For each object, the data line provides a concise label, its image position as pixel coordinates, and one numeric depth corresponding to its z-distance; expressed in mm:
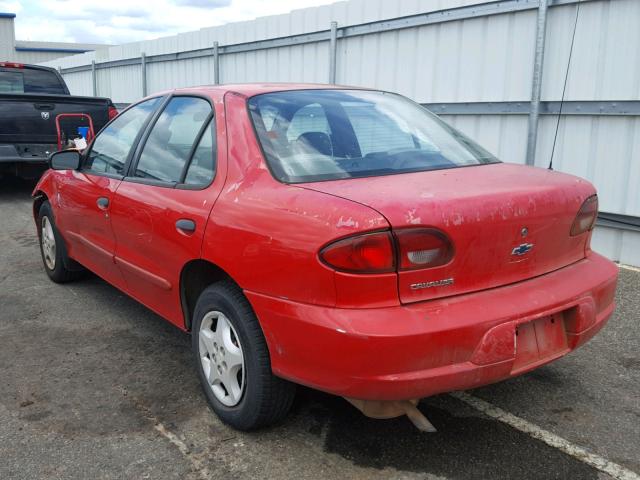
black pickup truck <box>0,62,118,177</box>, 8586
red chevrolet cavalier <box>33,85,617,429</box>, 2191
